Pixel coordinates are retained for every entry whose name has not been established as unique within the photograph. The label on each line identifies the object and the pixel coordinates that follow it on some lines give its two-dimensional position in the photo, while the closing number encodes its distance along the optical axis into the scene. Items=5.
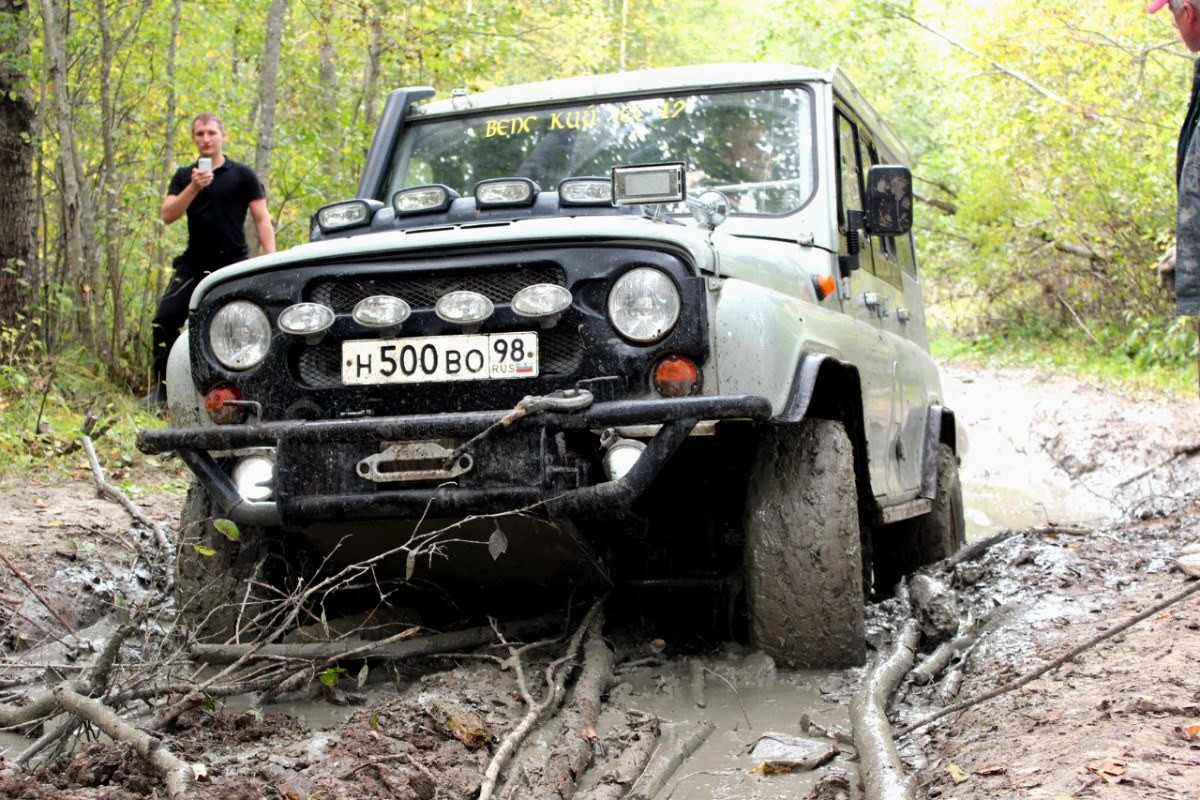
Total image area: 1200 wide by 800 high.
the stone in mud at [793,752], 3.02
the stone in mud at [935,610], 4.43
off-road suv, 3.37
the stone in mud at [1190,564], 4.53
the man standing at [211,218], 6.94
